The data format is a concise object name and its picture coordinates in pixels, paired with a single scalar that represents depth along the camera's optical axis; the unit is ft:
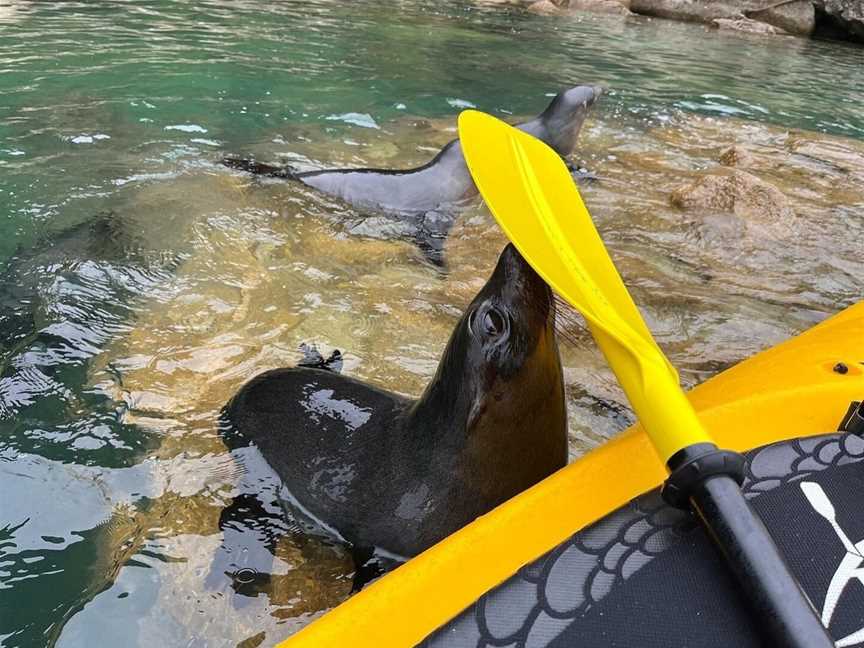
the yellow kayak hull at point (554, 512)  4.08
